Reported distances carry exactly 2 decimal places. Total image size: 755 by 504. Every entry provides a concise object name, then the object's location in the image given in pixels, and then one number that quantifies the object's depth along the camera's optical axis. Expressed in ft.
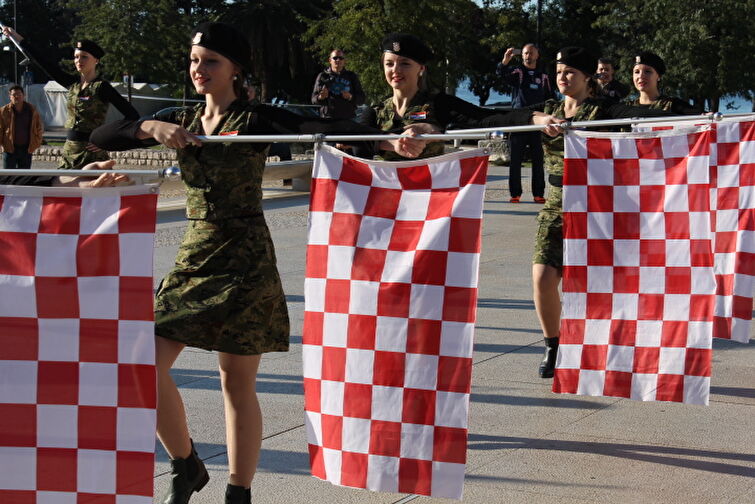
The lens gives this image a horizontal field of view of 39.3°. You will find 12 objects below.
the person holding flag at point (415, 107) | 17.37
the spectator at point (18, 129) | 58.23
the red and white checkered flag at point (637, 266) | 16.80
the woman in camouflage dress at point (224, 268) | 12.93
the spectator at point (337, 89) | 39.81
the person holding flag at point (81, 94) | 27.76
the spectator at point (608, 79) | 33.88
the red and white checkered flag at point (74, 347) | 10.32
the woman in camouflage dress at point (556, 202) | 20.75
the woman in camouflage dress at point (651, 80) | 26.53
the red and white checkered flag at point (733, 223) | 21.71
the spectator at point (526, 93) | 43.93
